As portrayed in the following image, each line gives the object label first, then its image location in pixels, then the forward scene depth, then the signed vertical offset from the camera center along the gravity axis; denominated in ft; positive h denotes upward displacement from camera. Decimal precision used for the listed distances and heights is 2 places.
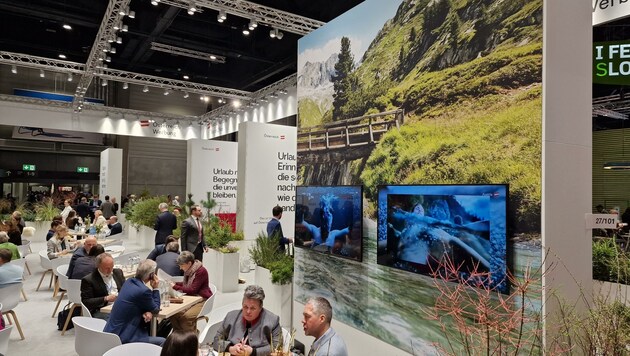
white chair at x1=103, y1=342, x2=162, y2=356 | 9.61 -3.79
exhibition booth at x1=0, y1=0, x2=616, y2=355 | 8.87 +0.70
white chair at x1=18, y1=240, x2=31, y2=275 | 26.05 -4.06
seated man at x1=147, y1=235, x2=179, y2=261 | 20.04 -3.12
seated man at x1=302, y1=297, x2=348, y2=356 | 9.24 -3.09
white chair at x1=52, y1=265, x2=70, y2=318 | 17.59 -4.09
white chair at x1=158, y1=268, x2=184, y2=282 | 17.95 -3.89
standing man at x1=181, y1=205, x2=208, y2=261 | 23.91 -2.78
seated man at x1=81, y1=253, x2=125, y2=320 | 14.51 -3.55
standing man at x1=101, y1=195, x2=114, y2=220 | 45.80 -2.70
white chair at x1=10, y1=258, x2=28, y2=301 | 19.92 -3.72
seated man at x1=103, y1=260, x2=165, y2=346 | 11.61 -3.55
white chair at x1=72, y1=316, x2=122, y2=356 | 11.10 -4.12
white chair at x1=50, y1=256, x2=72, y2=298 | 22.17 -4.08
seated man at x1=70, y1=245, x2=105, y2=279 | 17.34 -3.37
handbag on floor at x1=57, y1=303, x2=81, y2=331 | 17.94 -5.69
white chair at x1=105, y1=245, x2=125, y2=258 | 25.96 -4.02
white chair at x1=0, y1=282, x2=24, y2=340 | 15.67 -4.26
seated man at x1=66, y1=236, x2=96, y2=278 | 17.97 -2.90
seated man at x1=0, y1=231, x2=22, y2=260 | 20.16 -2.96
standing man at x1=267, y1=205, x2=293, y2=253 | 21.53 -2.04
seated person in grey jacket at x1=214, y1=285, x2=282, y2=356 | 10.61 -3.61
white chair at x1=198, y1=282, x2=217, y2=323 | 14.49 -4.25
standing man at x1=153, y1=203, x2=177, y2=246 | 28.27 -2.71
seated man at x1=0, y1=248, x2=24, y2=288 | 15.90 -3.32
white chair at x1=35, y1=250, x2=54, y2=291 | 23.17 -4.29
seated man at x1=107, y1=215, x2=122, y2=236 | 33.42 -3.38
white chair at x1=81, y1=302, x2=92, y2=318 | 13.79 -4.21
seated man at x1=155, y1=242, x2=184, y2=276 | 18.43 -3.38
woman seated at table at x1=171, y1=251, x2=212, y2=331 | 15.55 -3.52
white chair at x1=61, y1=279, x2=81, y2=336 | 17.07 -4.27
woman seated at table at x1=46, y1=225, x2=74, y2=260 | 23.57 -3.39
